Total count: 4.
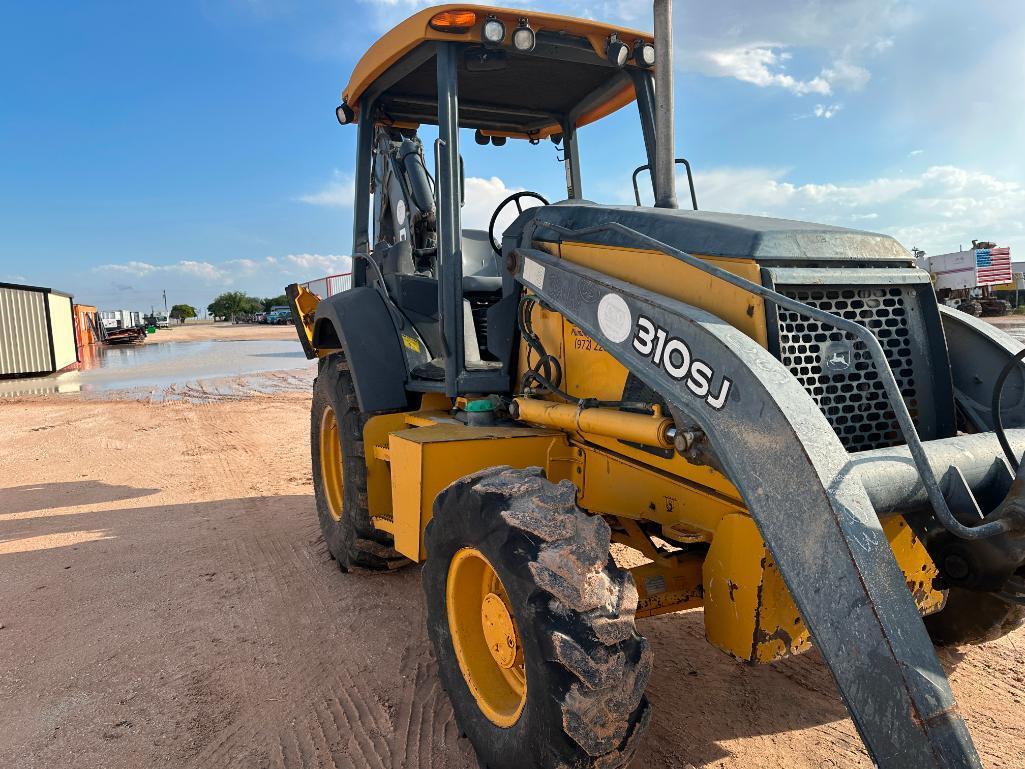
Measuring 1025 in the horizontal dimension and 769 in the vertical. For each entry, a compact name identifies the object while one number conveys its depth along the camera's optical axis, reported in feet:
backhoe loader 6.11
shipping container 98.70
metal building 70.03
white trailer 92.17
